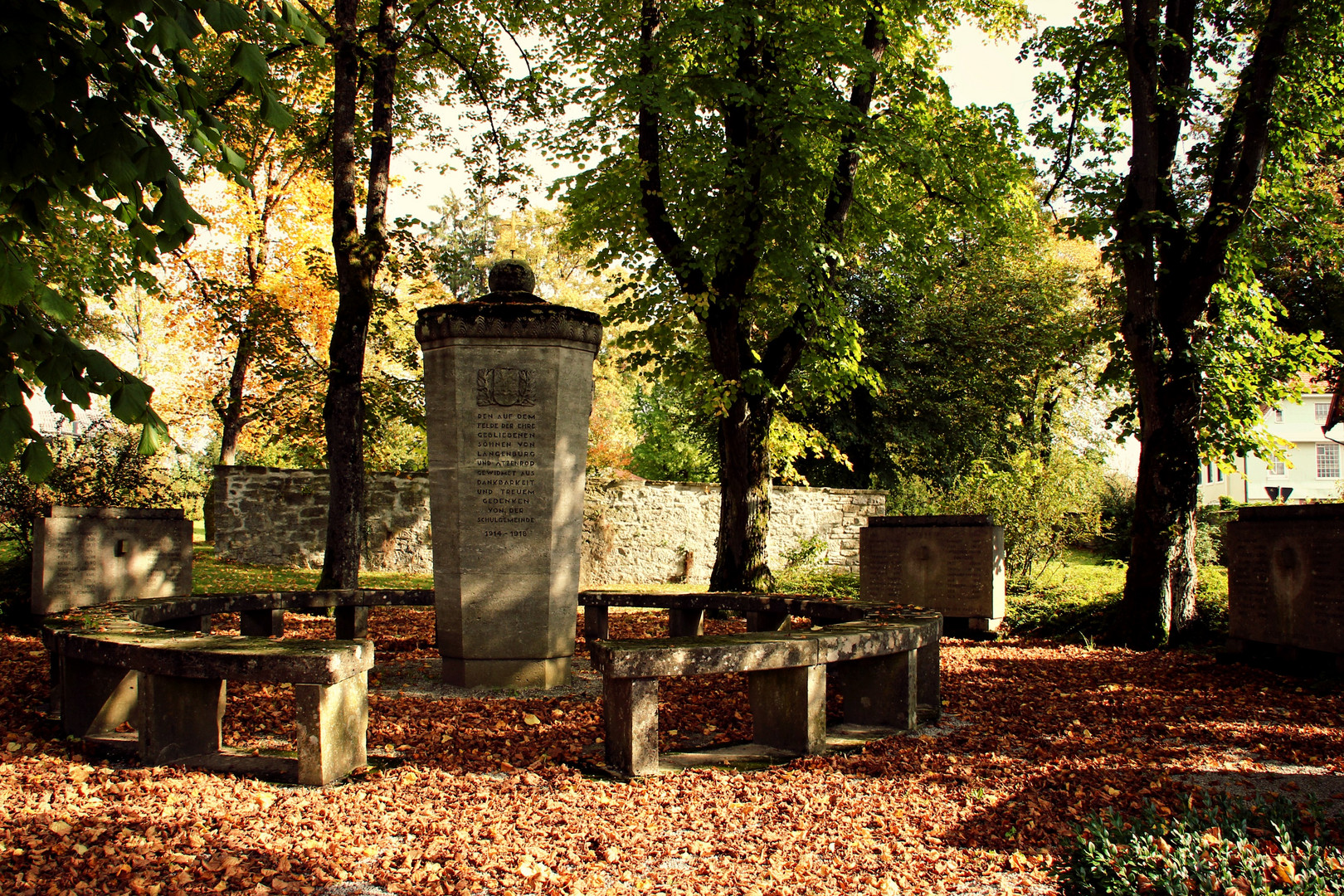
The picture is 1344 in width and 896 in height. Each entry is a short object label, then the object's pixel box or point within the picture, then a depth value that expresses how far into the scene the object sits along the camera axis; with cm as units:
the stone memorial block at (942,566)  972
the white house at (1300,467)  4109
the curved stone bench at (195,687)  385
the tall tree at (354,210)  1064
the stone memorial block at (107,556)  784
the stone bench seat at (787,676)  412
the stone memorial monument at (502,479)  619
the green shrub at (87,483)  941
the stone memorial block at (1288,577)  677
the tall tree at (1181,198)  866
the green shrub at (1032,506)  1235
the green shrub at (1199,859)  233
